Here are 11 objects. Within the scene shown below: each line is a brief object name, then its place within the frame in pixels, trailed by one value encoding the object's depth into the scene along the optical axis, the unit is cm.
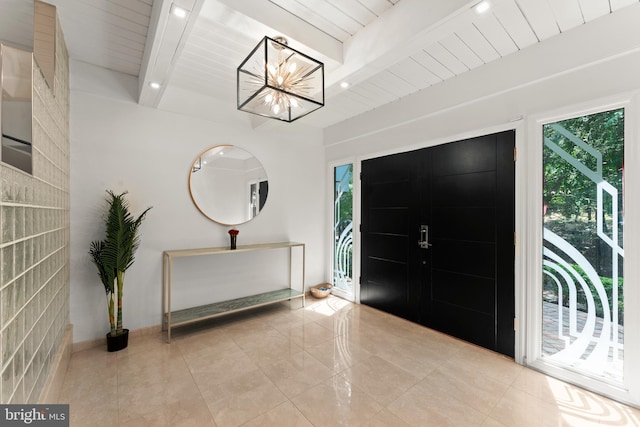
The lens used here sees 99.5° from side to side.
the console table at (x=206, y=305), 283
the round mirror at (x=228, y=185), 325
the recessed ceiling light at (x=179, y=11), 147
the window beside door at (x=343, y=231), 415
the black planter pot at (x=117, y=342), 252
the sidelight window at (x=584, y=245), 199
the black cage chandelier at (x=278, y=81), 166
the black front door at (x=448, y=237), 252
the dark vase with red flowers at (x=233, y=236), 325
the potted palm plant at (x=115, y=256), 247
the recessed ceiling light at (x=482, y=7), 146
